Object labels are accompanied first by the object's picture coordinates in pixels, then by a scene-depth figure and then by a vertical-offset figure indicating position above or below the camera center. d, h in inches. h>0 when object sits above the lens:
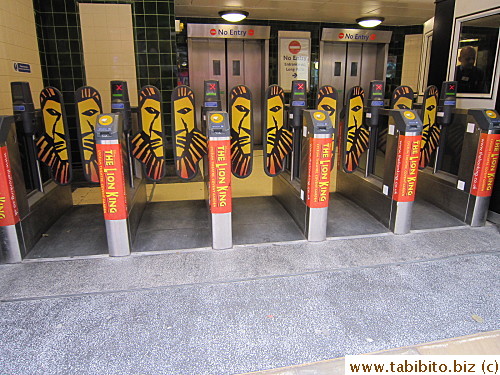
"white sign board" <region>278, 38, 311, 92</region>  270.2 +23.8
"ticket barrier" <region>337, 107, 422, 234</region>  118.6 -26.5
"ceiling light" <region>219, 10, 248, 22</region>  234.2 +48.2
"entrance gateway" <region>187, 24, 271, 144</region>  256.1 +25.1
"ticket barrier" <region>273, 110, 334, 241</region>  112.0 -25.0
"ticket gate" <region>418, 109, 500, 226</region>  124.0 -26.7
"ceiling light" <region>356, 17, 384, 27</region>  258.3 +48.7
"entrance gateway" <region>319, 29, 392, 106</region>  279.4 +26.6
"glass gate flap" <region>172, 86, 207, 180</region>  136.4 -16.6
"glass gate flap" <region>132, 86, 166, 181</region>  140.5 -17.3
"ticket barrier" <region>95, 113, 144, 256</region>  101.2 -24.9
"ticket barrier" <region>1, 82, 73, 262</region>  107.2 -32.6
